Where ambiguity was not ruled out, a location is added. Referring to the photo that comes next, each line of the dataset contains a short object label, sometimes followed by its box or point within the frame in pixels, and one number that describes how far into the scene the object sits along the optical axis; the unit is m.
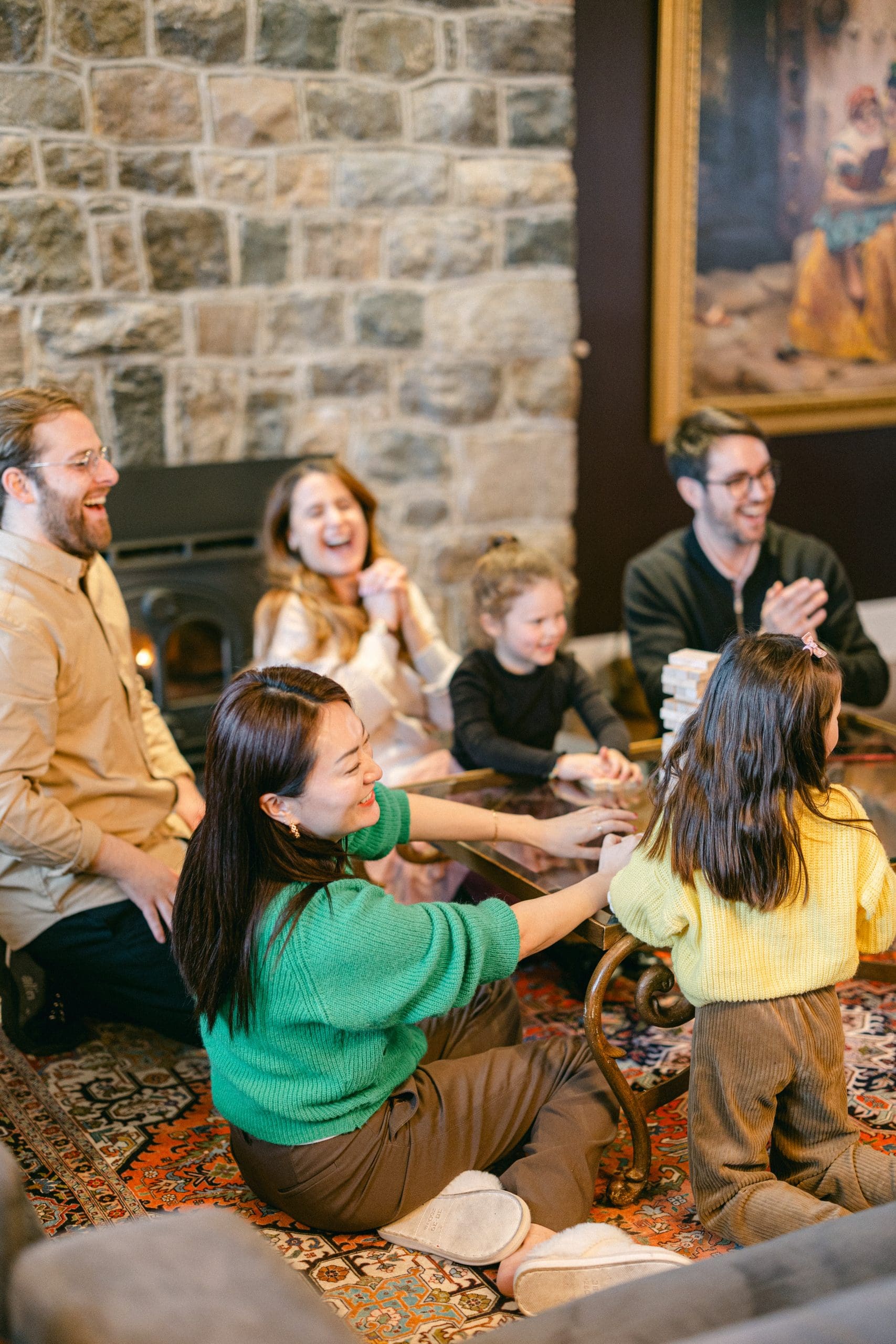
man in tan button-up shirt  2.41
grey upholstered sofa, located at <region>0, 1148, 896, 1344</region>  1.06
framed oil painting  4.41
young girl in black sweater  2.66
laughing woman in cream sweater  3.02
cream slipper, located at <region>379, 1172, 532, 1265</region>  1.87
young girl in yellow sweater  1.84
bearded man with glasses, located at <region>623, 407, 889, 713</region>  3.06
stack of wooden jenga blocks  2.49
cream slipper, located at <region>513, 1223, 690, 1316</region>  1.72
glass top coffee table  2.04
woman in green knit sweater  1.82
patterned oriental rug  1.89
